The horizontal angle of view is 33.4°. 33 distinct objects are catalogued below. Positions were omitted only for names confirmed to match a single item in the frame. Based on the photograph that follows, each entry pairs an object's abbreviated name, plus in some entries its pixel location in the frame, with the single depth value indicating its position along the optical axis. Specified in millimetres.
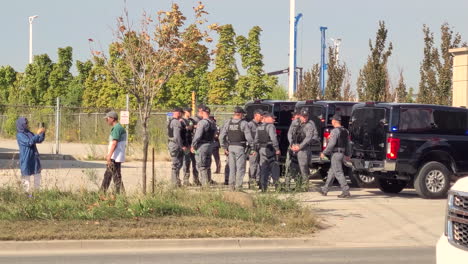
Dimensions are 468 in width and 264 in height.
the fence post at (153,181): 13500
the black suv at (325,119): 18875
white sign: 26906
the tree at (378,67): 29797
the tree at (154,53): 13867
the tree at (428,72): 28938
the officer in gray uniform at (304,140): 16781
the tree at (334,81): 34469
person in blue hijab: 14109
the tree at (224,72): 47656
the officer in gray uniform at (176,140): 17219
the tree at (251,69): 46812
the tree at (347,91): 35906
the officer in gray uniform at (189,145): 17977
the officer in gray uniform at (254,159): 16953
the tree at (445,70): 28219
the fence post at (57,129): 28641
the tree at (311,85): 36375
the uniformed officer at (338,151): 16438
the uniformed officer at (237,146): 16297
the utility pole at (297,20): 43000
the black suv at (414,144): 16406
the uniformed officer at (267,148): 16578
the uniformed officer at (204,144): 16828
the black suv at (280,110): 19844
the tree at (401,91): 34594
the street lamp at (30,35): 60094
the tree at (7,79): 61469
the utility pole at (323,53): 47775
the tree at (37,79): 56875
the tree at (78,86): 56125
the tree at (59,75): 56125
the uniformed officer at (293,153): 17172
